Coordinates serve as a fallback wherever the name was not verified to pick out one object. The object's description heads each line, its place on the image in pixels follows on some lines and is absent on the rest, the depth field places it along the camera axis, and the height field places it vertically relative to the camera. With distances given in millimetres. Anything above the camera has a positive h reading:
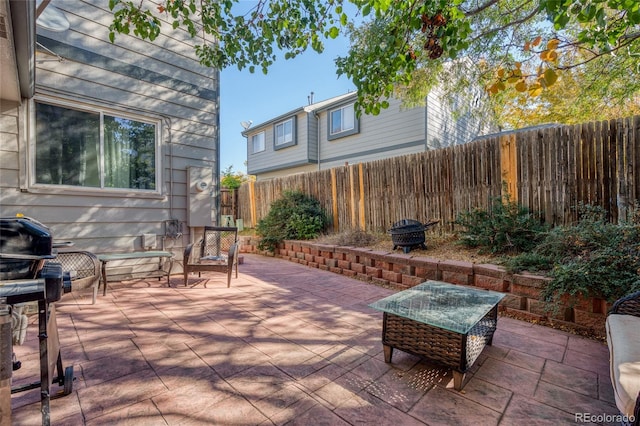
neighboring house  9148 +2917
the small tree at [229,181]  11220 +1429
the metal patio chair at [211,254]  4145 -610
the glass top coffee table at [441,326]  1860 -788
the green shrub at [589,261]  2553 -506
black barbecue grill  1396 -298
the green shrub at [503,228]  3809 -236
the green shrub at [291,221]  6672 -145
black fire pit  4570 -357
